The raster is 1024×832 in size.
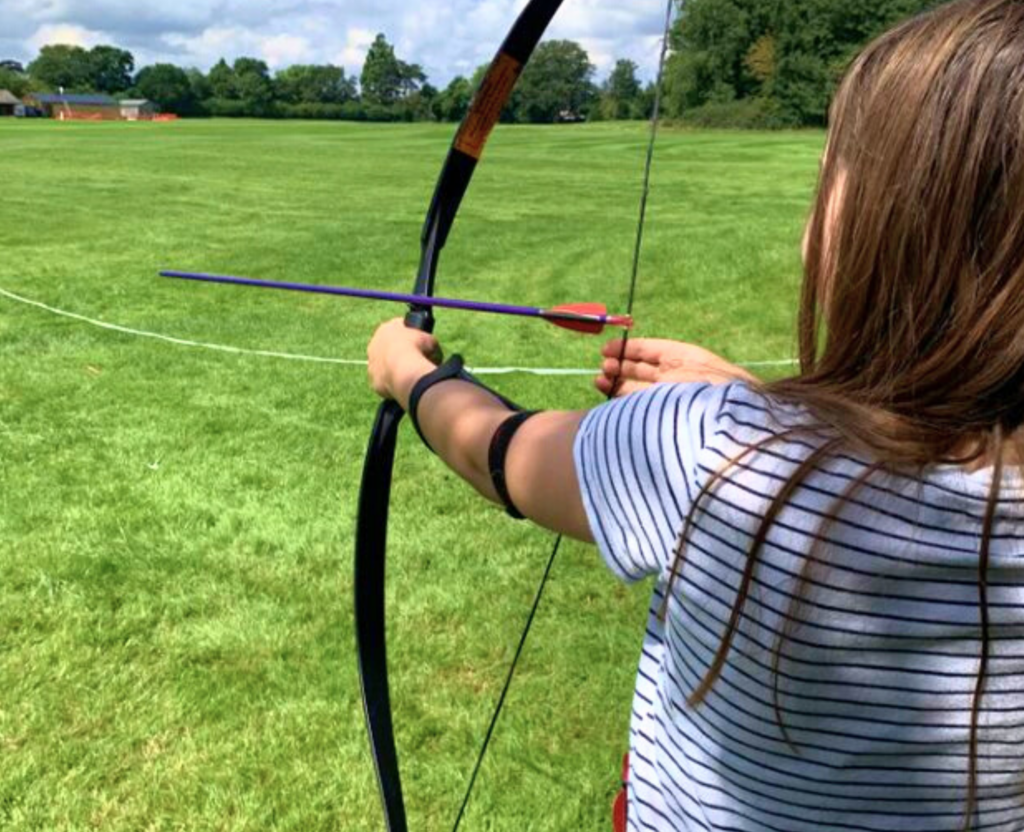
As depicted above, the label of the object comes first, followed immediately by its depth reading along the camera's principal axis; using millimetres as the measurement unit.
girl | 709
